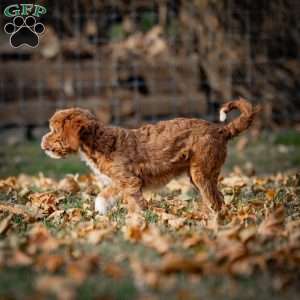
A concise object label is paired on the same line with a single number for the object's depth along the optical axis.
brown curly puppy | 11.98
